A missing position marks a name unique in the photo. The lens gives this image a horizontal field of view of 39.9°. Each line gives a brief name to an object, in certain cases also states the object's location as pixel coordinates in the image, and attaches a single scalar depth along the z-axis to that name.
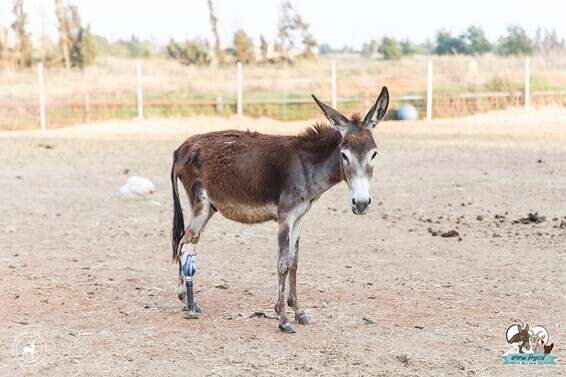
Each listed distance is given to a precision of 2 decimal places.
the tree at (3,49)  43.49
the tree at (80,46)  45.78
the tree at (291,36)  50.94
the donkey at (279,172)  5.78
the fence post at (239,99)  30.82
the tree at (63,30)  45.91
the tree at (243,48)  49.72
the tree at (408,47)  68.50
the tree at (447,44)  60.09
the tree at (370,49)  65.82
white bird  13.09
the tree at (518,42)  50.06
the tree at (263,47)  50.00
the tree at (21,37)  45.72
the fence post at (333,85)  30.36
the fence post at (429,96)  29.30
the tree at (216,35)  49.91
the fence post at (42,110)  28.01
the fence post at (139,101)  29.81
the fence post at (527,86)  30.22
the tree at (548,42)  51.28
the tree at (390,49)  55.69
